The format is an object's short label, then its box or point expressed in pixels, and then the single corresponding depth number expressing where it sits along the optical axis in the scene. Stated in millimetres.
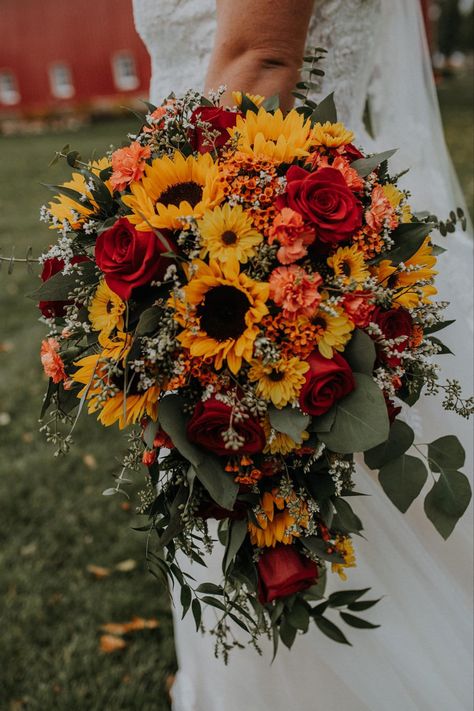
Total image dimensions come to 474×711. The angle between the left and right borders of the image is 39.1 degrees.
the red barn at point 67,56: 22781
